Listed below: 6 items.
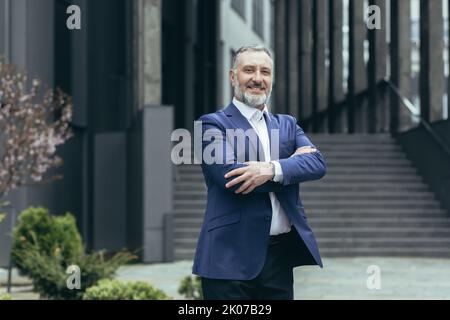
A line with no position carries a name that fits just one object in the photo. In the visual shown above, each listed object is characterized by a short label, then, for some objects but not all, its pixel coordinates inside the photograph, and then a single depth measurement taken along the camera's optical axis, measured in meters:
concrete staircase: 20.09
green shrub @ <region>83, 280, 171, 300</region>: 10.14
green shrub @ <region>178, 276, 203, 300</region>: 11.66
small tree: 13.17
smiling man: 4.29
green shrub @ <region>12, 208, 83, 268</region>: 14.80
